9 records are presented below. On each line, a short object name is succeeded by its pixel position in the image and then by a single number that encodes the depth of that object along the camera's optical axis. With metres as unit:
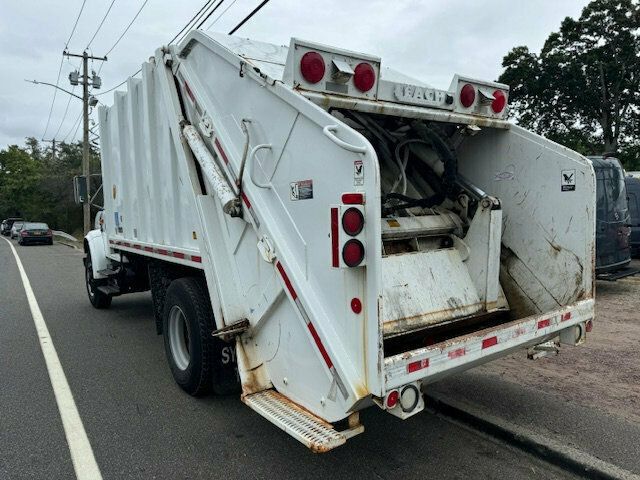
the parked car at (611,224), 8.07
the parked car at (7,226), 46.47
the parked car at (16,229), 36.17
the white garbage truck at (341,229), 2.62
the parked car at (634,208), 10.68
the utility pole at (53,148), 50.33
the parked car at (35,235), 29.58
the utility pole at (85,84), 26.12
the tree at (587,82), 22.95
